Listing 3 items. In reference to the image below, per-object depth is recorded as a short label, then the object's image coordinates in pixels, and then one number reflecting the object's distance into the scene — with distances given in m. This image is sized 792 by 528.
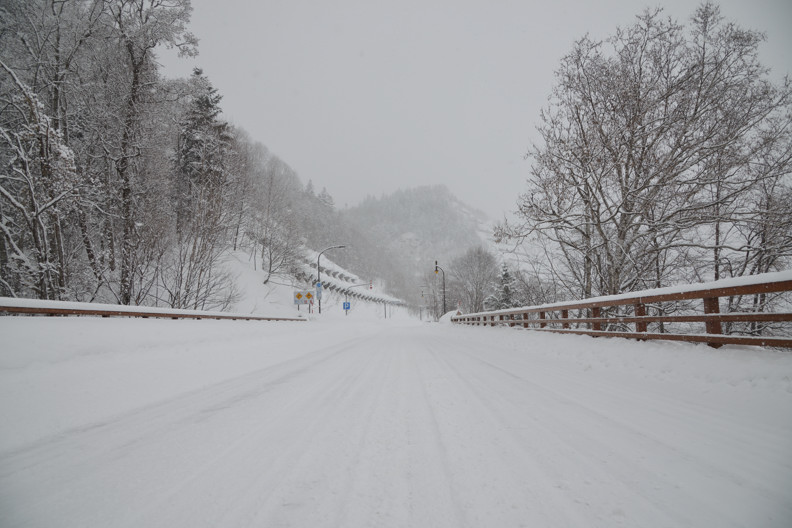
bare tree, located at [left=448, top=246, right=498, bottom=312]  47.12
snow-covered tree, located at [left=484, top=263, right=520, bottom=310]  35.91
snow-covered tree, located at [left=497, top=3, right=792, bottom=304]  8.37
